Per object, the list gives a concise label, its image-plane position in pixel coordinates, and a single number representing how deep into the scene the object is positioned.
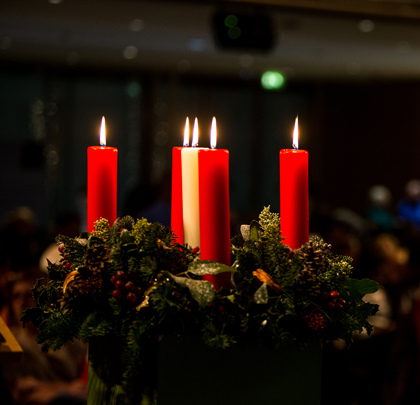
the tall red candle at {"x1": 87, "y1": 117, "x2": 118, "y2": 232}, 2.49
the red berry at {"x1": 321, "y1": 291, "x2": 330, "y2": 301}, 2.37
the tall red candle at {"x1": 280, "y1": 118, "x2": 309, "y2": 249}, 2.47
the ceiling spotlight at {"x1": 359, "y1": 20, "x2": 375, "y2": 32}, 17.51
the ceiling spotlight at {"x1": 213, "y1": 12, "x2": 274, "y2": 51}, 13.80
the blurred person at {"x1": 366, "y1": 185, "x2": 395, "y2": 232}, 23.61
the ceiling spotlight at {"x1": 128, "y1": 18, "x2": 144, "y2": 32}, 18.27
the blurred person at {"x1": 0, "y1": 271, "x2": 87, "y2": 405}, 5.19
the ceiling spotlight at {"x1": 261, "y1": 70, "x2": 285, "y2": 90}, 27.61
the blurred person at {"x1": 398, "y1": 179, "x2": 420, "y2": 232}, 24.46
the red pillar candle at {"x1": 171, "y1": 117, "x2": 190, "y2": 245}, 2.57
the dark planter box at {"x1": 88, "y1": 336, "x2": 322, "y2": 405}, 2.35
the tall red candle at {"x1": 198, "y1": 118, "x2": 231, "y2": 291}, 2.41
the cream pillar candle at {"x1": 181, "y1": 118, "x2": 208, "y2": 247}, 2.49
